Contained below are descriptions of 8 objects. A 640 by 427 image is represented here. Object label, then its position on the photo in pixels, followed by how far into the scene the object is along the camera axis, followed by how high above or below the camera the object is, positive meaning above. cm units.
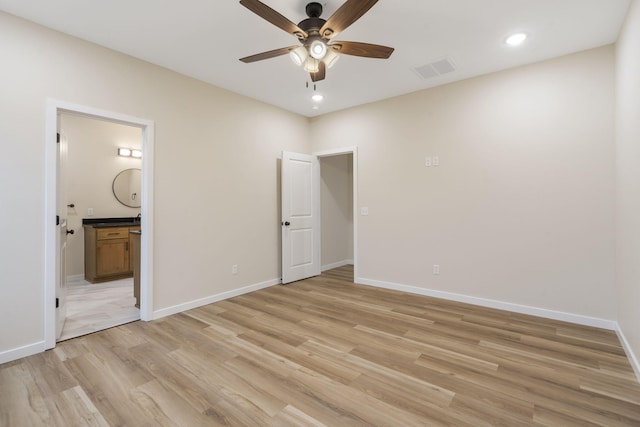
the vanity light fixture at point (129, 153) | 544 +117
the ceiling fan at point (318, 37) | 185 +132
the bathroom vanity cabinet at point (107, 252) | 470 -61
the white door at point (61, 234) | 266 -18
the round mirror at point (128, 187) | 543 +51
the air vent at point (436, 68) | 322 +168
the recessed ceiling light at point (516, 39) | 269 +164
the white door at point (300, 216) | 466 -3
